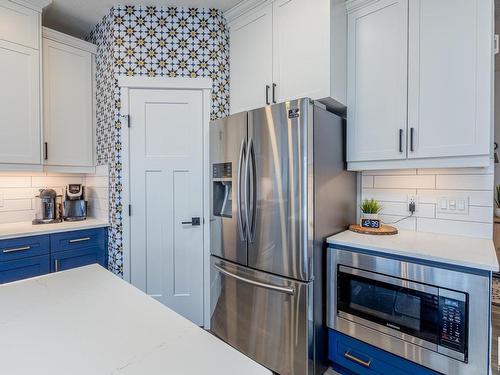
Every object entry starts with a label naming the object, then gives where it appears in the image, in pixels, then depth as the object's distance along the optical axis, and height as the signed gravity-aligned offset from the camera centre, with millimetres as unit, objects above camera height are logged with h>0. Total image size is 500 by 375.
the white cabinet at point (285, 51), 1837 +929
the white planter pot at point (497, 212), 3630 -400
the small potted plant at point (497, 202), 3646 -280
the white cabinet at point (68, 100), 2482 +743
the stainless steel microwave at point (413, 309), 1328 -682
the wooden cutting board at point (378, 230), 1884 -332
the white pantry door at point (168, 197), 2393 -133
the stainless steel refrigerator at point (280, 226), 1686 -288
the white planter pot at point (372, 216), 2049 -253
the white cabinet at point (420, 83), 1565 +601
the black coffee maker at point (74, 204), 2627 -206
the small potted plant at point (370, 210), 2051 -209
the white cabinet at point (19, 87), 2176 +753
